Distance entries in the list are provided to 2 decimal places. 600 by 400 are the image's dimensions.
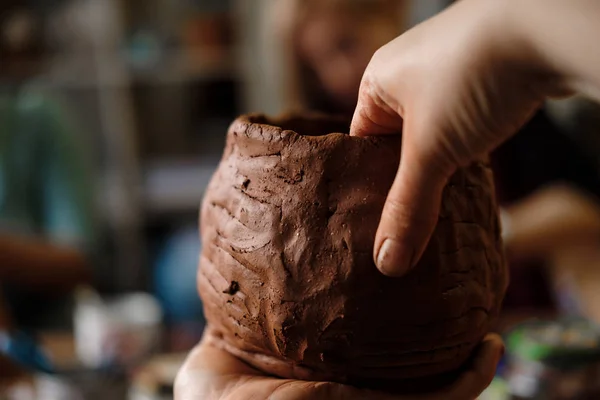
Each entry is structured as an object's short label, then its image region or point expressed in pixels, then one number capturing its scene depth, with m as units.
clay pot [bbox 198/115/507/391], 0.41
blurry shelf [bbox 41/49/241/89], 2.38
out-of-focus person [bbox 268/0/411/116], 1.39
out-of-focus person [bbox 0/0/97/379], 1.47
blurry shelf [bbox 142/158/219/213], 2.44
